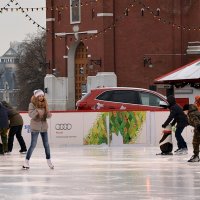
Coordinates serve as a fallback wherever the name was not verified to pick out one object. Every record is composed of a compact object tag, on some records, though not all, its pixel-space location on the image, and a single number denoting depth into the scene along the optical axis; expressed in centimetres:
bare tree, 11162
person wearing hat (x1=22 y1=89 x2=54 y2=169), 2317
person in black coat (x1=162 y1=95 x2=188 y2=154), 2984
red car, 4116
